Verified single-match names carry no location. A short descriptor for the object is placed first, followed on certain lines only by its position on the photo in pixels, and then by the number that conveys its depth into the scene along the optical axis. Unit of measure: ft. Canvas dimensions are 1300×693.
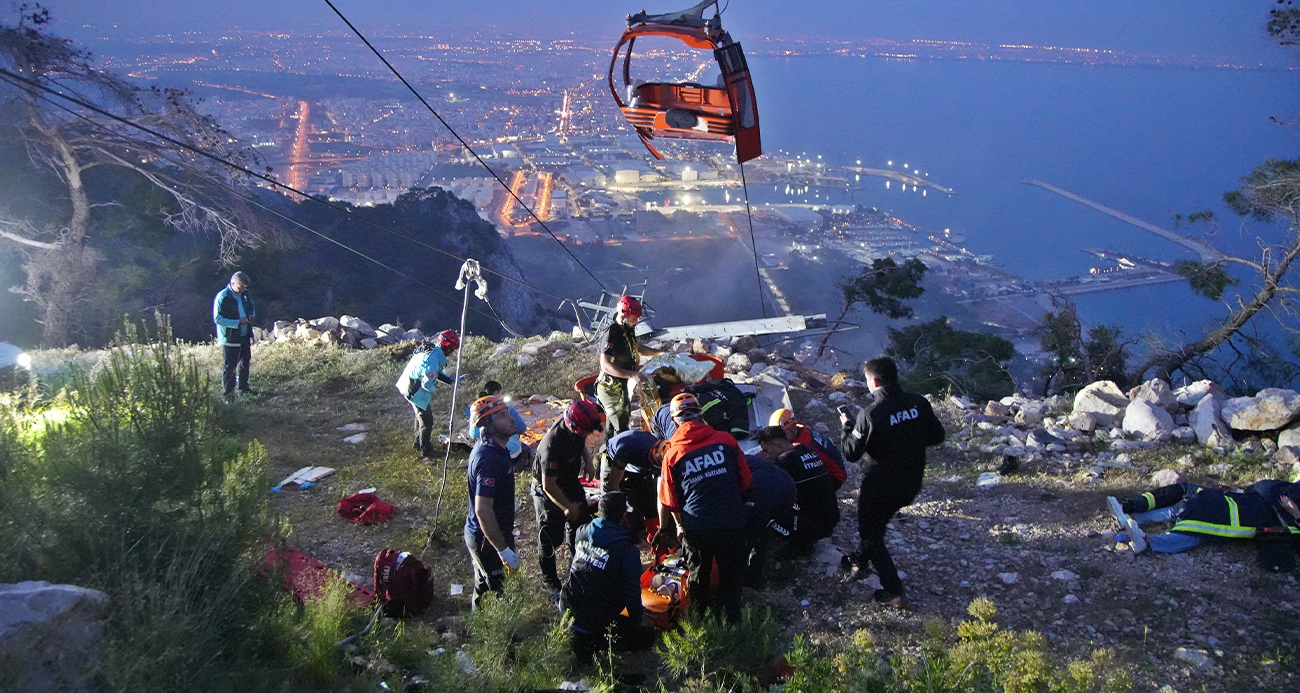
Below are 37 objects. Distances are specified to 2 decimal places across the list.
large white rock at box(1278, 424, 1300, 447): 23.31
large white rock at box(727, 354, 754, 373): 37.37
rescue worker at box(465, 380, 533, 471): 16.70
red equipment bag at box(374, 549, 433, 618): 16.51
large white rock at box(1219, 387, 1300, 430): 23.81
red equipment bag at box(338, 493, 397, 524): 21.96
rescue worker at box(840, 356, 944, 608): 15.10
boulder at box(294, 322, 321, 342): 46.03
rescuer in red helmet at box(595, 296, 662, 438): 21.06
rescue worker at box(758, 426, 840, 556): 17.65
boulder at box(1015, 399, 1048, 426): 29.17
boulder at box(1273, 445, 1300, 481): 21.48
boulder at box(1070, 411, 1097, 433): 27.07
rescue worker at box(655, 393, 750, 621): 13.73
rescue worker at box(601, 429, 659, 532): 15.78
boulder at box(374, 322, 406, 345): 47.71
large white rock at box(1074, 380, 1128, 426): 27.58
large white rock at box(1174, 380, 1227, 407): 27.61
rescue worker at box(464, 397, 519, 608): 14.71
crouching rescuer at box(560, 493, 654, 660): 13.91
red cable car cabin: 23.57
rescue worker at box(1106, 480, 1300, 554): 16.49
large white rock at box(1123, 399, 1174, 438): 25.46
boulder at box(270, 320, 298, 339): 48.83
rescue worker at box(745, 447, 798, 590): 15.74
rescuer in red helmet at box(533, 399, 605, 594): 15.64
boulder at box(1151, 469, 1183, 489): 20.24
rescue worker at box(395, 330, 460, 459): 24.85
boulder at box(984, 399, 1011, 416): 30.78
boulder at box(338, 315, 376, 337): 47.16
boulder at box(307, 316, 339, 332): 46.57
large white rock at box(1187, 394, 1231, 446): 24.43
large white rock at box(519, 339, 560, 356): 38.97
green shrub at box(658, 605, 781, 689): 12.95
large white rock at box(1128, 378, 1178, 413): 27.25
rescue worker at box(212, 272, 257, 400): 30.66
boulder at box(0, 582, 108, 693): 9.26
